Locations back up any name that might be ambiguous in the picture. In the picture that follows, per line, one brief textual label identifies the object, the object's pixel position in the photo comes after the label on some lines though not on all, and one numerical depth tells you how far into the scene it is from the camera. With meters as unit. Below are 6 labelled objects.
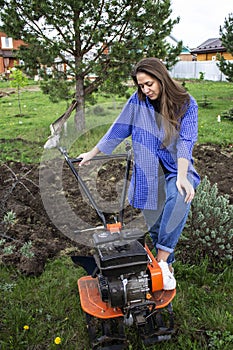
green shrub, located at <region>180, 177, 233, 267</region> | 2.84
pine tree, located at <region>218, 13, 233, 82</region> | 8.78
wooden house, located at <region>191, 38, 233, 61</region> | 26.45
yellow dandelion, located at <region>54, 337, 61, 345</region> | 2.20
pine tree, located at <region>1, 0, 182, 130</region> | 5.97
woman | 2.21
